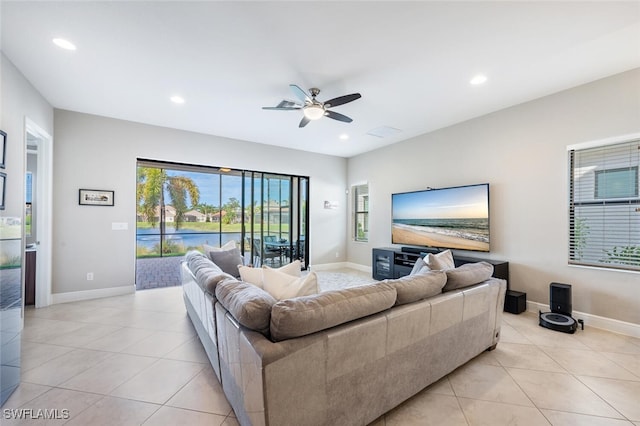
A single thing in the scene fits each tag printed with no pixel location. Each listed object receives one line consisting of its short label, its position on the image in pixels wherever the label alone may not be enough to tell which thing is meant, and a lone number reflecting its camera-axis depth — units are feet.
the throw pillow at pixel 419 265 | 9.02
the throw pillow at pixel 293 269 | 7.02
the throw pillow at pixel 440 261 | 8.61
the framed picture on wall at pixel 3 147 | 8.18
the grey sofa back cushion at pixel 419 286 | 6.04
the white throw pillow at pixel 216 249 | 12.61
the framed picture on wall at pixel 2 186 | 8.00
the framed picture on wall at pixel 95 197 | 13.73
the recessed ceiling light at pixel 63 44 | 8.07
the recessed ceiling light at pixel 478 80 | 10.04
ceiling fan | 9.93
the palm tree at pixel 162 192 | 25.12
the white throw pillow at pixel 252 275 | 6.57
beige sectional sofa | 4.26
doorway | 12.39
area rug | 16.75
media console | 13.91
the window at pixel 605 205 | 9.68
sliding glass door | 19.40
